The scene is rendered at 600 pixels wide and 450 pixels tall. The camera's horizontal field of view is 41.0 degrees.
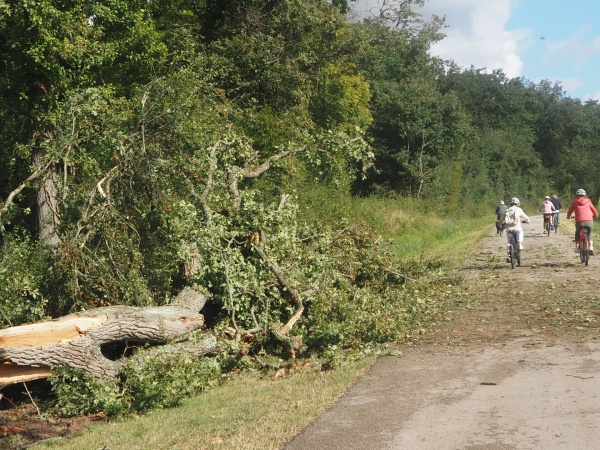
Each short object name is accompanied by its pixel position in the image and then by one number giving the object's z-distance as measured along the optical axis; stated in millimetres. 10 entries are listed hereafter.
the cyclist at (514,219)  18938
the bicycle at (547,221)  30753
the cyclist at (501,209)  33044
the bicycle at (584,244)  18828
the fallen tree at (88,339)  9430
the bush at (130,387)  9430
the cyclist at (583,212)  18688
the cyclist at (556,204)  32803
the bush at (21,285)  11062
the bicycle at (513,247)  19073
